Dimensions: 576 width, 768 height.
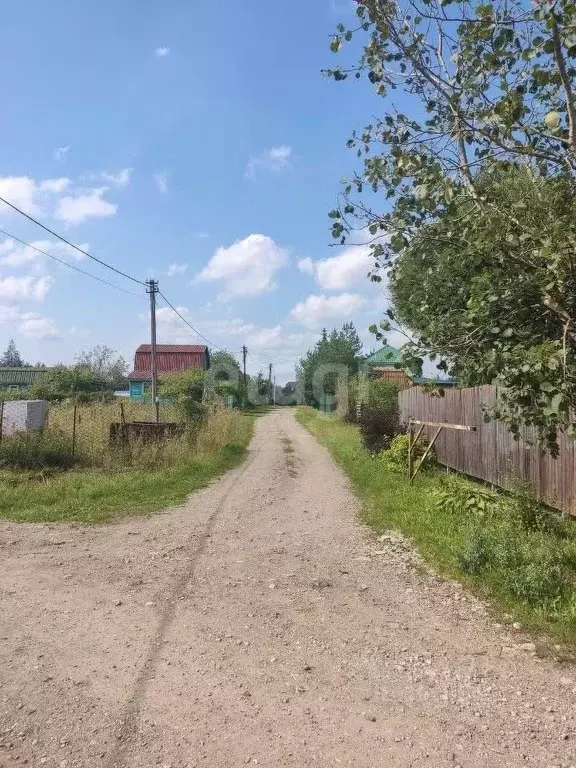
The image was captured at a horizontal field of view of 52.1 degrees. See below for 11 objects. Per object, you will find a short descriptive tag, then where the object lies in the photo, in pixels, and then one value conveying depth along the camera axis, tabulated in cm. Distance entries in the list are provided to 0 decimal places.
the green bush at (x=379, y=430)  1556
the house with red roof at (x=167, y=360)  5028
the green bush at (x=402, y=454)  1309
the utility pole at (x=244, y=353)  5969
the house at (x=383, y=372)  3052
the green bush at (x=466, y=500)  786
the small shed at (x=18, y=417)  1373
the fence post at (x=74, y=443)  1314
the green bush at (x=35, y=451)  1210
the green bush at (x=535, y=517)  686
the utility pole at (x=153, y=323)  2178
